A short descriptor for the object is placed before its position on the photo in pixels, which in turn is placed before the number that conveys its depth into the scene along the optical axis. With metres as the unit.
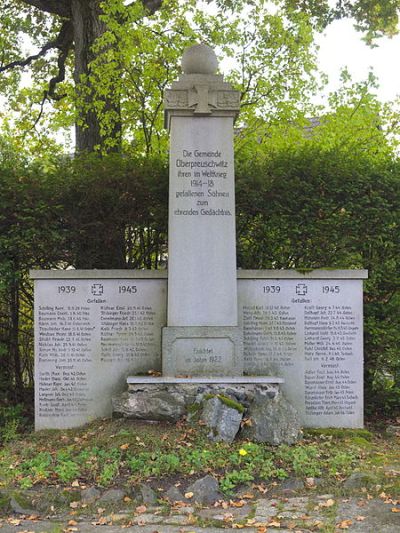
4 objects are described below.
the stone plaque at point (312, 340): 7.41
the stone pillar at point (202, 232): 6.96
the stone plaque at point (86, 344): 7.25
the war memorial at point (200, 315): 7.01
